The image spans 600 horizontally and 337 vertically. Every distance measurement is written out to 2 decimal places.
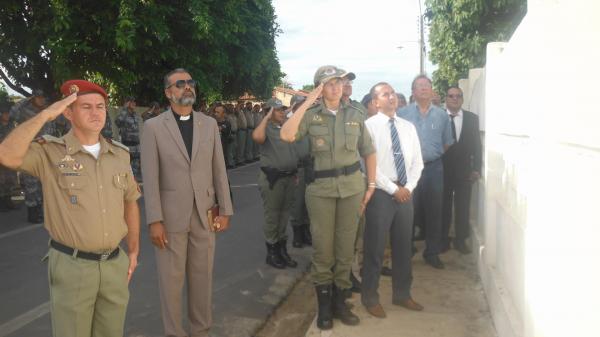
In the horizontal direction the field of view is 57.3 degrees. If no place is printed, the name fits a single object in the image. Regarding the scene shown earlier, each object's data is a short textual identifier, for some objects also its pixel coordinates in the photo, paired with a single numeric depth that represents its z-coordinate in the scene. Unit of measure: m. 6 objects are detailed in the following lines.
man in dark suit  6.43
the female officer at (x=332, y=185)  4.23
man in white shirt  4.54
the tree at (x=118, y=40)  11.88
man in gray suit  3.77
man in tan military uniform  2.80
